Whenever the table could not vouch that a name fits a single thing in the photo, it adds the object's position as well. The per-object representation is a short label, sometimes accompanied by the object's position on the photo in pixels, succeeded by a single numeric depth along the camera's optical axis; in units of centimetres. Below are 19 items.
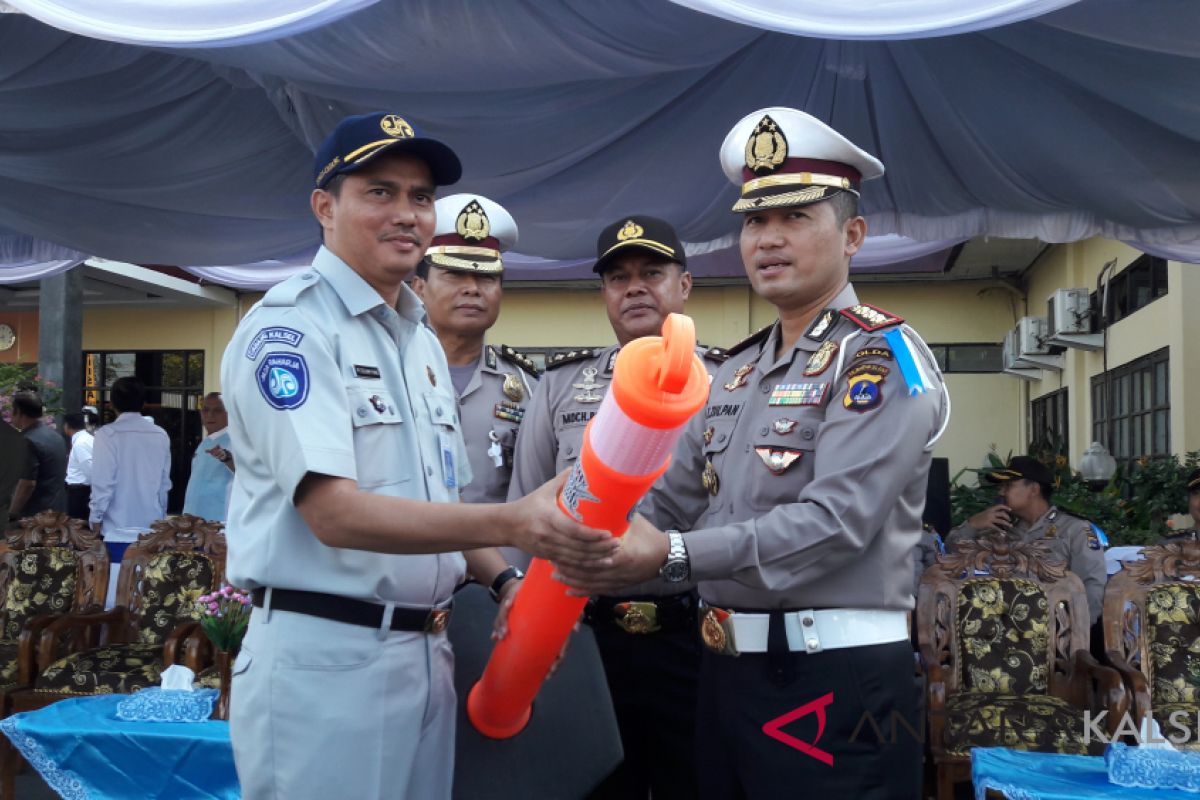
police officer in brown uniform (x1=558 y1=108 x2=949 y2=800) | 174
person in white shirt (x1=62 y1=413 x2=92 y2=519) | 901
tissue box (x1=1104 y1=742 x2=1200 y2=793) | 233
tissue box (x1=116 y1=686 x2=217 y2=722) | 300
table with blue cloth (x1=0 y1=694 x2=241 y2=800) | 289
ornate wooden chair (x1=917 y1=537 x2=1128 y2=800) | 377
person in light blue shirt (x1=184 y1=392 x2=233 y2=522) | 593
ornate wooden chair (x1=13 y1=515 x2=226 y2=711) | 408
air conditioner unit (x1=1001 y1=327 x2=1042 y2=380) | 1109
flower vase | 329
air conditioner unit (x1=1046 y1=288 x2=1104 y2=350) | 918
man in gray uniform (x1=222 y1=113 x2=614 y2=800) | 143
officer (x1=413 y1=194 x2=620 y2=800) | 169
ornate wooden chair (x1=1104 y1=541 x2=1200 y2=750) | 362
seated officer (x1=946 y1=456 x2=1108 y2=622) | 480
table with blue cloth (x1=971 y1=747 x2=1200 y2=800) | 232
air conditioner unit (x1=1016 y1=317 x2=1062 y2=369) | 1035
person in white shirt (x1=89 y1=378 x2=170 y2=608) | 642
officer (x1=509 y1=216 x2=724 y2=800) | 254
